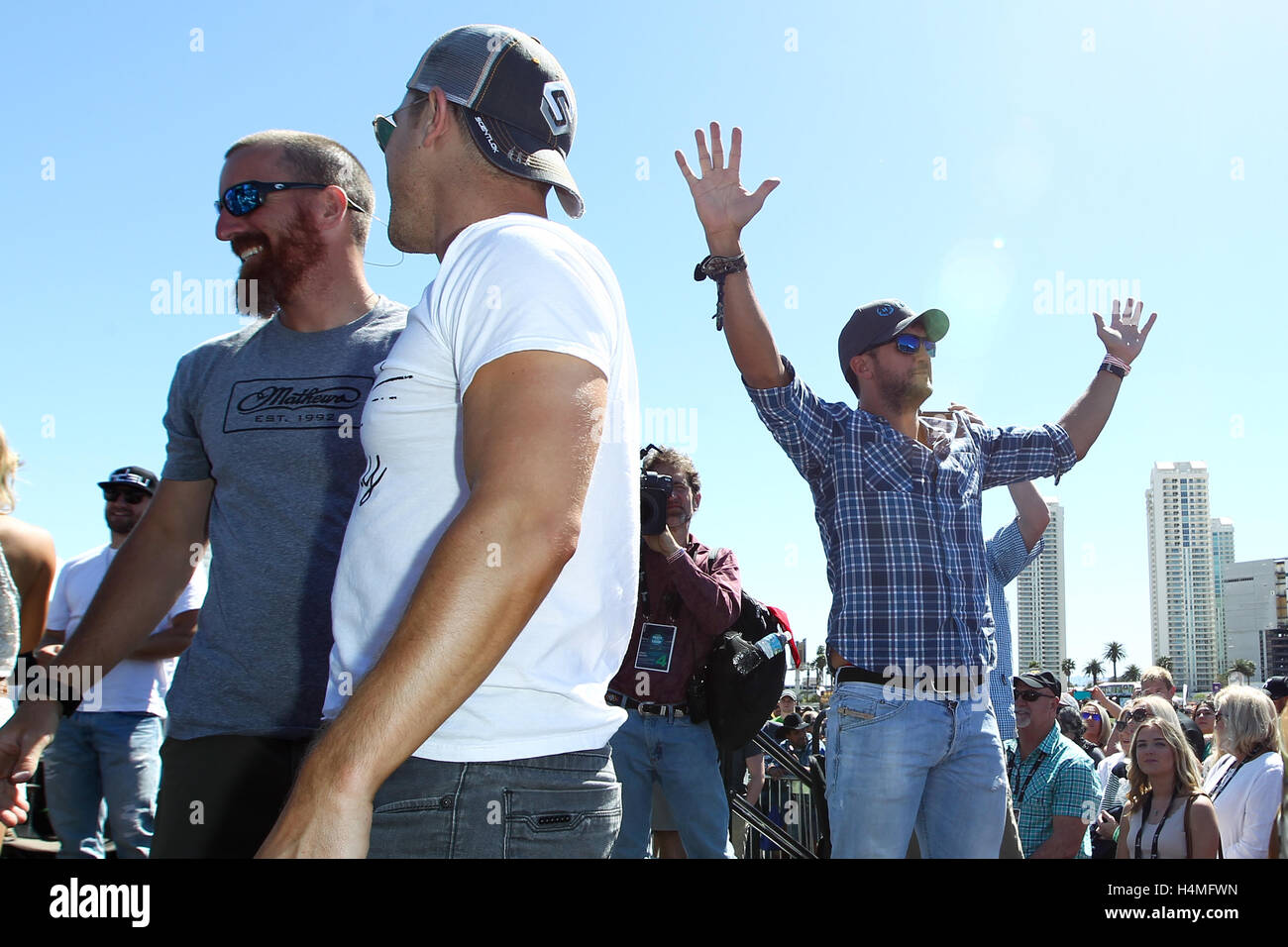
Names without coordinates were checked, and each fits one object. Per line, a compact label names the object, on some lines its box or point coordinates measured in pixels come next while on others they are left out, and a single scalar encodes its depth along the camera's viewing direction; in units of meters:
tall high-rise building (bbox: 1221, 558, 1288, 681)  71.19
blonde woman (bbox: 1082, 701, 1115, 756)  11.69
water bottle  4.86
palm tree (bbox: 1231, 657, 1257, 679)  66.75
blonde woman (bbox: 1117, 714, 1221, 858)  5.56
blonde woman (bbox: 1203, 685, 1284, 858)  5.71
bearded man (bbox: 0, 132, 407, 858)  2.56
